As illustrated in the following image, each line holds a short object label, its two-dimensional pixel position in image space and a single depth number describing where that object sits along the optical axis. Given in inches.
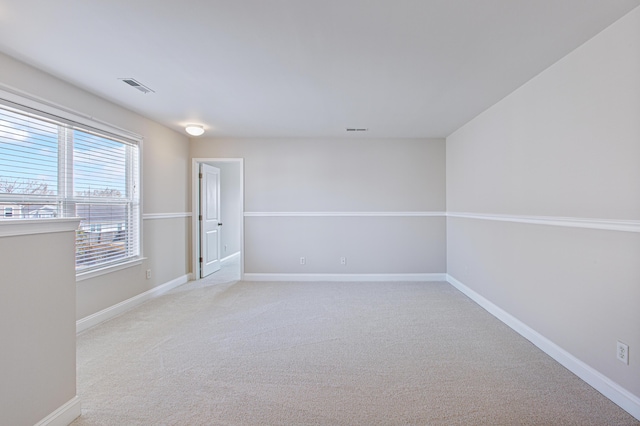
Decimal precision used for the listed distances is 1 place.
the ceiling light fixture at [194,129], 173.5
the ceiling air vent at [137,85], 114.3
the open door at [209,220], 216.1
